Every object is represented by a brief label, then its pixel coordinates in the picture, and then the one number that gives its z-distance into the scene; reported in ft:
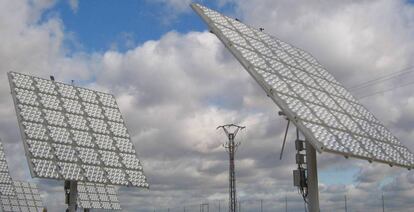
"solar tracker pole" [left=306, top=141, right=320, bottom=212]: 67.62
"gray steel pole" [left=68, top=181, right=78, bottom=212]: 89.56
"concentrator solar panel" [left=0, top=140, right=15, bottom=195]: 152.48
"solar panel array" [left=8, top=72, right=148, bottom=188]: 90.27
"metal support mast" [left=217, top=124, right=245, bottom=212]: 197.77
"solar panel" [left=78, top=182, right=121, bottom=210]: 148.20
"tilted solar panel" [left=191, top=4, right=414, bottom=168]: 62.13
